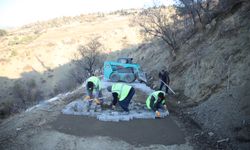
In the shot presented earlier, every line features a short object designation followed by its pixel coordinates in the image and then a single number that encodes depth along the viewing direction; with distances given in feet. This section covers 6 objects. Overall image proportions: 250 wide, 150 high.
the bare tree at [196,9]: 62.38
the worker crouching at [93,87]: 42.16
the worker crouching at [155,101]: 38.92
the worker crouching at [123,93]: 38.14
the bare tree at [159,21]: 66.44
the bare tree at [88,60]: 97.52
